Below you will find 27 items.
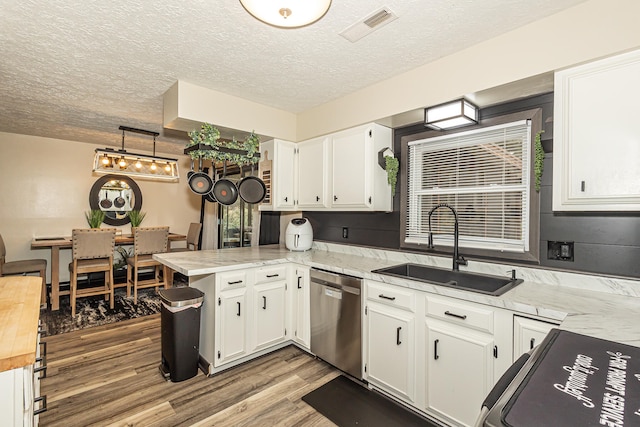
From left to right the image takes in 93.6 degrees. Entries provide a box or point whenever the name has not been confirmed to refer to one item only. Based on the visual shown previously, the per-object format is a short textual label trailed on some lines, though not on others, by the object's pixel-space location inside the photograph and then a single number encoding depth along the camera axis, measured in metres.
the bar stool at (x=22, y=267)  3.99
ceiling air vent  1.73
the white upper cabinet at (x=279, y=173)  3.44
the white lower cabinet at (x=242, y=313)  2.49
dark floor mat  1.97
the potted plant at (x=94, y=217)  5.08
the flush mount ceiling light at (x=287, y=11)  1.18
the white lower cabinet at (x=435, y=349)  1.68
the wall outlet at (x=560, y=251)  1.94
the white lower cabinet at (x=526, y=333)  1.50
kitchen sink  2.07
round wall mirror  5.23
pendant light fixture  4.08
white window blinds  2.18
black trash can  2.41
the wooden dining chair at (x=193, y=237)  5.46
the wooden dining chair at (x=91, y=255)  4.00
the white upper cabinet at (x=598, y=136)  1.52
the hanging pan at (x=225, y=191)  3.03
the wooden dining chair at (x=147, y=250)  4.48
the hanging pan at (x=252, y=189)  3.20
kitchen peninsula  1.57
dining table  4.05
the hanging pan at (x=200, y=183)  2.94
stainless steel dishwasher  2.37
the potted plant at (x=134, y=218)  5.43
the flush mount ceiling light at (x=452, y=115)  2.13
